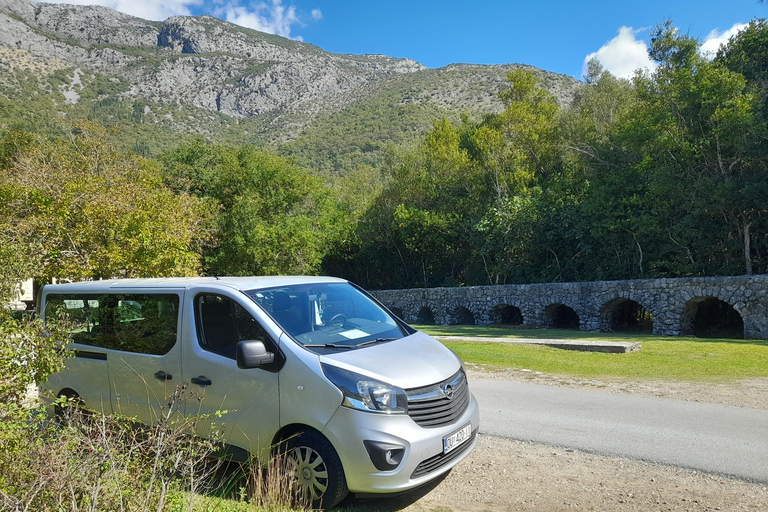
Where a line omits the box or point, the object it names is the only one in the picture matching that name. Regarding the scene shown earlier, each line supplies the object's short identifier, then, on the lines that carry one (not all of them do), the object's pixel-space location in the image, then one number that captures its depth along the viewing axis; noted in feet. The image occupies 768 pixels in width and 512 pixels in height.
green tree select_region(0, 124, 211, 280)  46.37
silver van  13.17
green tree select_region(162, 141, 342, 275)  106.22
